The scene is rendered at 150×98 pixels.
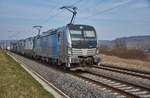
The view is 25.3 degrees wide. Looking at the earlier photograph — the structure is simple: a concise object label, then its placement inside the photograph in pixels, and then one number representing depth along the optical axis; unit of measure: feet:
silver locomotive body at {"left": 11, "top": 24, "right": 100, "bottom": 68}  72.90
